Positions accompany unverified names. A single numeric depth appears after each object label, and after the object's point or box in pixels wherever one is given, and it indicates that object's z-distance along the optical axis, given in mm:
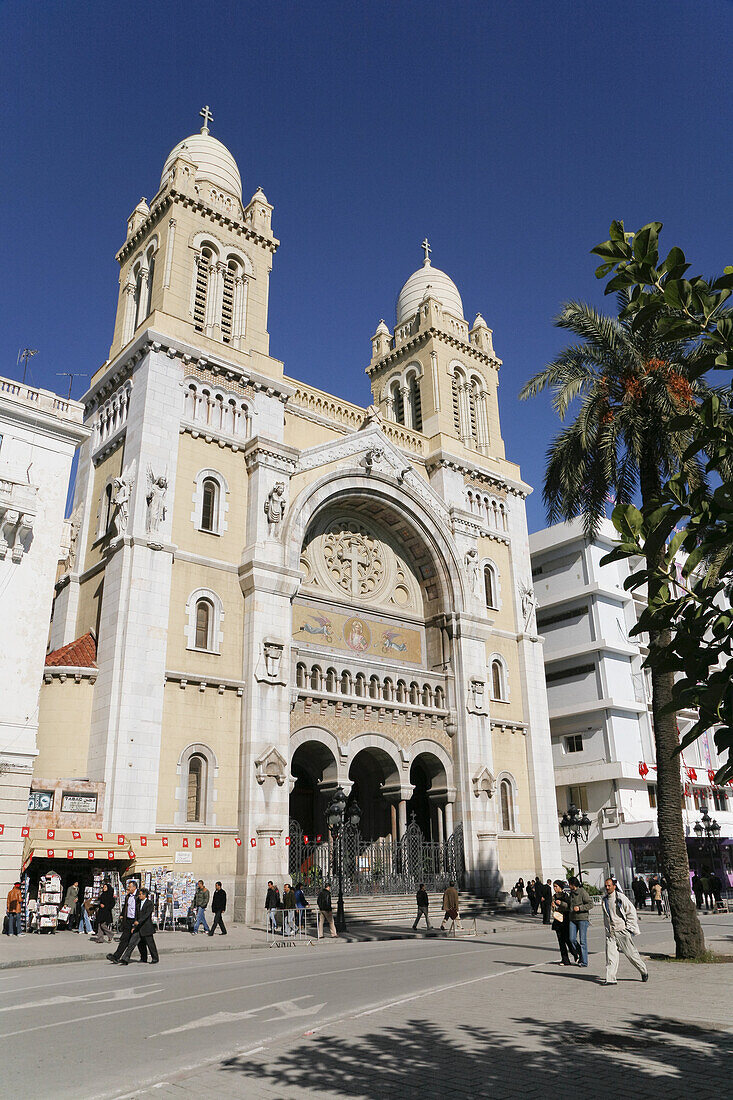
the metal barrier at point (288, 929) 20734
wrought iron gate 27031
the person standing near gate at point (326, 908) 21688
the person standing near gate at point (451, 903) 23078
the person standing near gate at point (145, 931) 15234
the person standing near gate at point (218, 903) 21375
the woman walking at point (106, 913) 19203
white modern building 41062
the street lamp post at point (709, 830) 37031
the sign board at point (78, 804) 21781
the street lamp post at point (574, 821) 31672
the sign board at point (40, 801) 21359
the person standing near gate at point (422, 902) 23953
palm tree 16562
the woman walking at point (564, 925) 14938
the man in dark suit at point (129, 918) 15508
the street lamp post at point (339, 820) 22234
